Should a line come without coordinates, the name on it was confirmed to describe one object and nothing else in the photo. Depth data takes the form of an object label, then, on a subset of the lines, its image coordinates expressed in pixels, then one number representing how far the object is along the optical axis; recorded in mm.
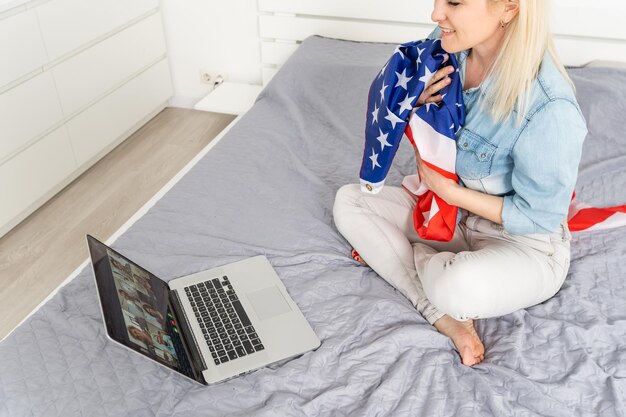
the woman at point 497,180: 1080
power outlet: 2863
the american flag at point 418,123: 1220
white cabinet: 2023
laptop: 992
